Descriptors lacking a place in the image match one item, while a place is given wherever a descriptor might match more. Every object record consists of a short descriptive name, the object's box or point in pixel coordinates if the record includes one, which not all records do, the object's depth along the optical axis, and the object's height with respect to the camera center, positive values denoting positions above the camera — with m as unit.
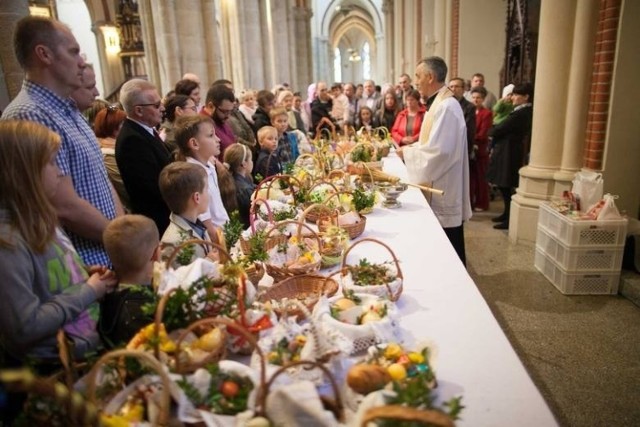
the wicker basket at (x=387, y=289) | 1.85 -0.79
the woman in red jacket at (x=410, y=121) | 6.07 -0.33
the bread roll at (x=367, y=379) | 1.28 -0.80
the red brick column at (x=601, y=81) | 4.01 +0.08
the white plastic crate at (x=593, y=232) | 3.76 -1.21
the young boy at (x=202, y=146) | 2.88 -0.26
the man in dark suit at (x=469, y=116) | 5.89 -0.28
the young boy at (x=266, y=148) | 4.38 -0.45
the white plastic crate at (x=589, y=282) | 3.89 -1.68
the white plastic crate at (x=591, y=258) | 3.84 -1.45
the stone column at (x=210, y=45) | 8.07 +1.09
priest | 3.79 -0.49
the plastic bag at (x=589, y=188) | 3.91 -0.87
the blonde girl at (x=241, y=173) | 3.56 -0.56
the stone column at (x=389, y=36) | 22.75 +3.31
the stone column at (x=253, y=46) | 12.51 +1.64
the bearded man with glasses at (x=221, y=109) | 4.12 -0.04
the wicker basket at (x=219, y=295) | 1.54 -0.67
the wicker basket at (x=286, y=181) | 3.09 -0.64
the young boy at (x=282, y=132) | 5.09 -0.35
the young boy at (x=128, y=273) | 1.62 -0.65
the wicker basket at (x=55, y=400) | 0.93 -0.65
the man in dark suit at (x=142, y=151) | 2.77 -0.27
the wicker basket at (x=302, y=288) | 1.96 -0.84
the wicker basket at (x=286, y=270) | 2.12 -0.80
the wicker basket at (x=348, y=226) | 2.80 -0.79
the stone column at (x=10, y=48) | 4.12 +0.62
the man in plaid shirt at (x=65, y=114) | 2.09 -0.01
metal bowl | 3.58 -0.77
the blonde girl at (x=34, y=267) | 1.42 -0.51
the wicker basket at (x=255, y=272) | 2.06 -0.78
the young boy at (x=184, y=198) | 2.27 -0.47
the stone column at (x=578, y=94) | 4.28 -0.03
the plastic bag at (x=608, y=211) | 3.76 -1.02
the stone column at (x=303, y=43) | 21.20 +2.84
